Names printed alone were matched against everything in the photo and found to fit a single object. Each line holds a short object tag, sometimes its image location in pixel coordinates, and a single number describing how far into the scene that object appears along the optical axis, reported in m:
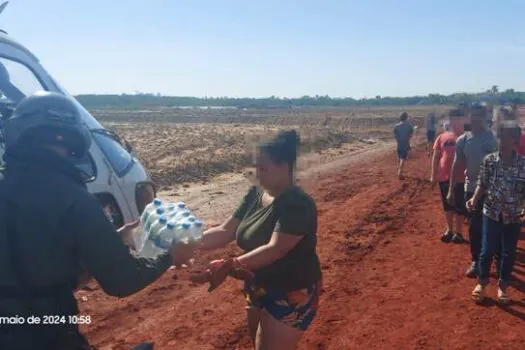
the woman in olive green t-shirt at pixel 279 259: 3.16
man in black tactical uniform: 2.26
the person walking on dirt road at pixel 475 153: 6.61
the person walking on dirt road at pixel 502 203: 5.62
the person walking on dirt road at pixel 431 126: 19.94
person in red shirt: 7.71
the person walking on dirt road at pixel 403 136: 15.18
